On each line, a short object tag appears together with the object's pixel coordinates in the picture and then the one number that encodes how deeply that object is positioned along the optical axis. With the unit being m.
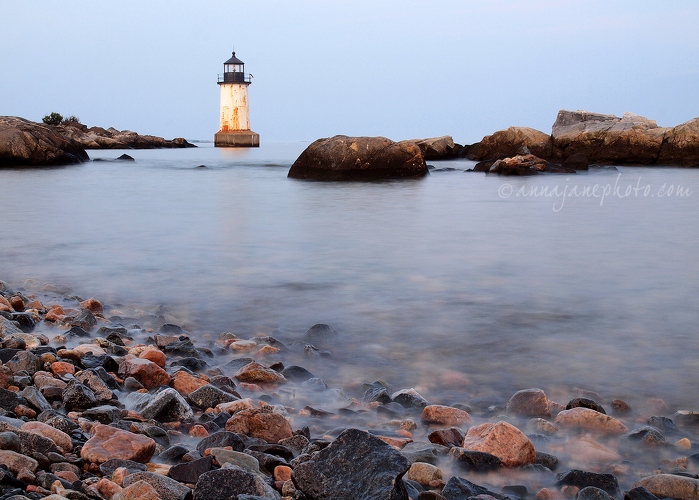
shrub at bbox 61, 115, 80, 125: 48.39
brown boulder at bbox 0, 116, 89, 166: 20.98
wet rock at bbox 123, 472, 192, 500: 1.92
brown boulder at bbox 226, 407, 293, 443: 2.56
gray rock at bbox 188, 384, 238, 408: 2.91
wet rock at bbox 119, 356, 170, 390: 3.15
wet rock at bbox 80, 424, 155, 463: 2.21
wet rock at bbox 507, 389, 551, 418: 2.92
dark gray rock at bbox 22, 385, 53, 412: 2.61
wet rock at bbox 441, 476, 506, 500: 2.12
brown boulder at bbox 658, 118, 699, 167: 23.81
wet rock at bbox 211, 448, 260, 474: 2.18
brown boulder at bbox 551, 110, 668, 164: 24.83
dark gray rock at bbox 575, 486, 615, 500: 2.12
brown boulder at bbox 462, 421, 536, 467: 2.40
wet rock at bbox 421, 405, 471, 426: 2.81
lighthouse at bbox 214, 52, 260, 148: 43.03
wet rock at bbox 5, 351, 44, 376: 3.07
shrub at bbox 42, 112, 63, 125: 46.25
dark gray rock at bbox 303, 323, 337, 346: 4.05
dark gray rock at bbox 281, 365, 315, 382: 3.38
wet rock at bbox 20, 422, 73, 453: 2.25
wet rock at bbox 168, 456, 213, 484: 2.11
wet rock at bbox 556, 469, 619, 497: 2.23
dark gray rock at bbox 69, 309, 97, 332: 4.10
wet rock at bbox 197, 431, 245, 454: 2.39
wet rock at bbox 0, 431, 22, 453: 2.06
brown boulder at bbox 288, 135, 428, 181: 16.28
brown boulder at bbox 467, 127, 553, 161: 26.08
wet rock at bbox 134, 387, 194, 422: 2.71
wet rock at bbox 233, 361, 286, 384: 3.29
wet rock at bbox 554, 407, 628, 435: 2.74
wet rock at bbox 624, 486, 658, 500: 2.14
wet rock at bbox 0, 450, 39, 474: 1.95
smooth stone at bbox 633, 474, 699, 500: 2.18
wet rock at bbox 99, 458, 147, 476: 2.12
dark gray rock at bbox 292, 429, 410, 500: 1.91
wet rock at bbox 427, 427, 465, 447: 2.58
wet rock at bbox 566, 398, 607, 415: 2.95
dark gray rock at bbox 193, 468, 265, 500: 1.89
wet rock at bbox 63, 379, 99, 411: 2.75
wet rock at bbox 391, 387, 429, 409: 3.00
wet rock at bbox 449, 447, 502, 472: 2.37
